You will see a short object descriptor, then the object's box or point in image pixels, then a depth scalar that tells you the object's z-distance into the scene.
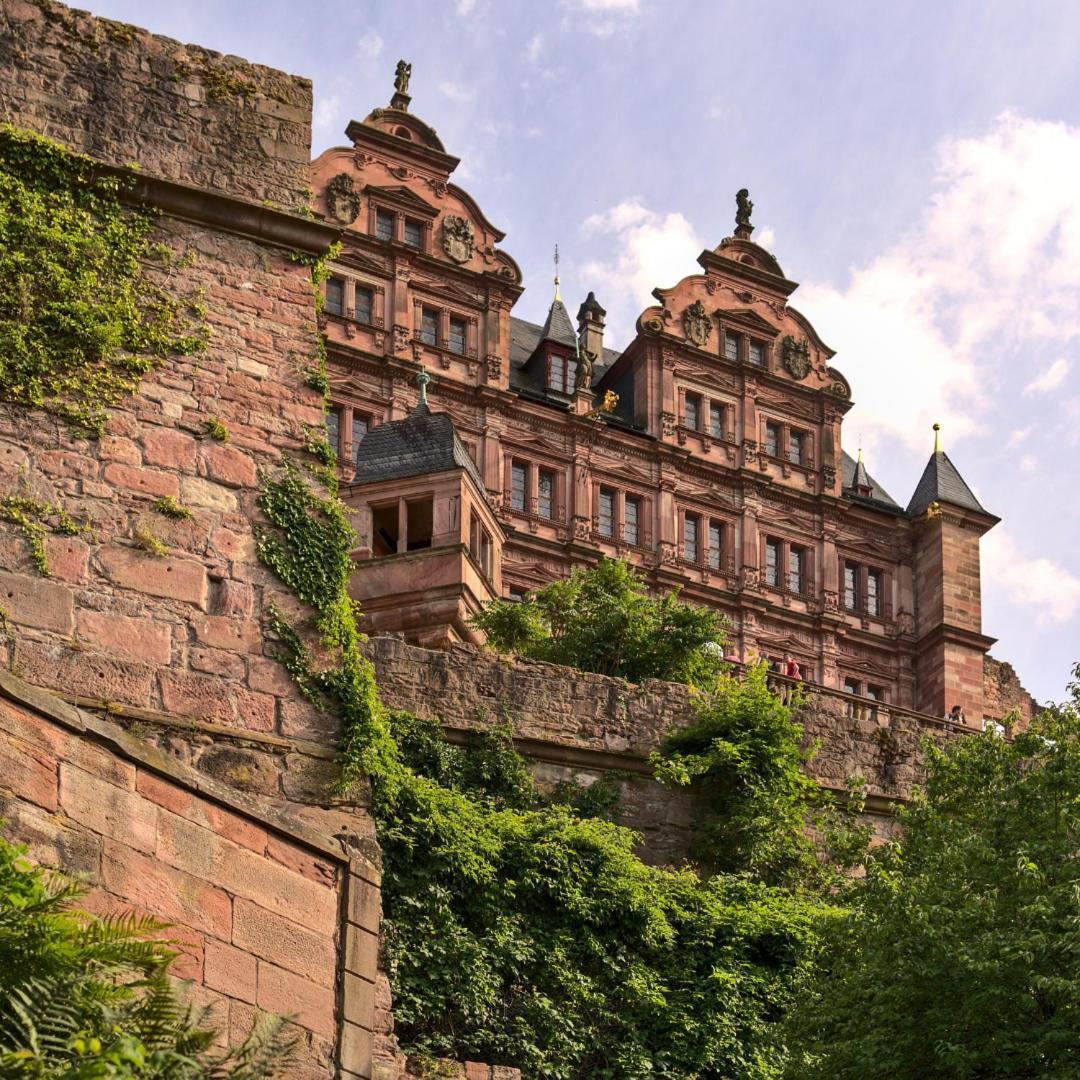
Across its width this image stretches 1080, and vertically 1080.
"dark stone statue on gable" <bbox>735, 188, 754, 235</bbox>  56.38
